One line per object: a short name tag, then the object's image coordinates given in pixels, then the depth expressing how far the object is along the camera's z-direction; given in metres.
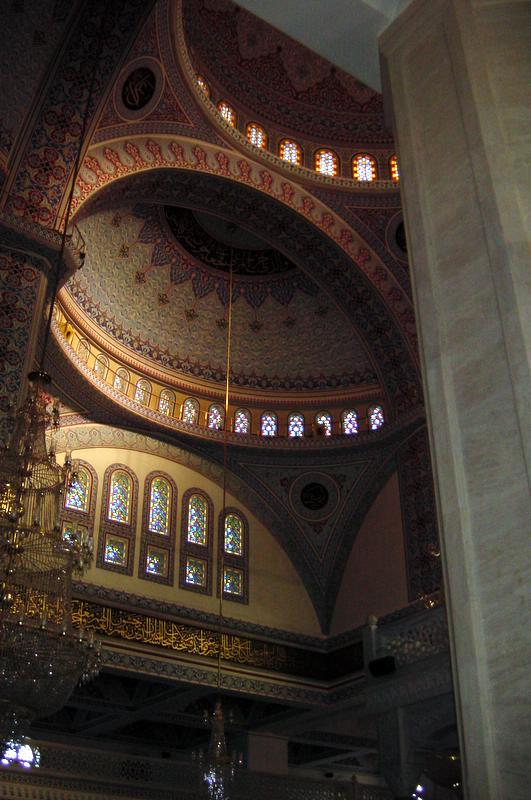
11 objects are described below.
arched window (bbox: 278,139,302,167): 9.90
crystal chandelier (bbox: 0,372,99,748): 5.05
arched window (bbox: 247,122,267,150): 9.72
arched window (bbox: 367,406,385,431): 11.11
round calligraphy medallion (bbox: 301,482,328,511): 11.08
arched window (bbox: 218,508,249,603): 10.32
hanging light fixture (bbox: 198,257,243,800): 7.19
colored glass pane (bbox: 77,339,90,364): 9.88
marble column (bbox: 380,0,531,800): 1.74
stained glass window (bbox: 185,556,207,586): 10.09
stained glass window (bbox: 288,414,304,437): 11.41
